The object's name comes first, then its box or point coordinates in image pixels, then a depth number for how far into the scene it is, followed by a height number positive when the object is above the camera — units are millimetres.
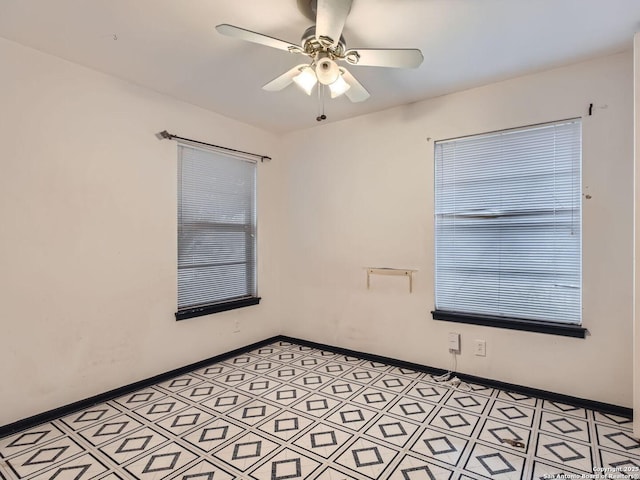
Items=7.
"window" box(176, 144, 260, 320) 3178 +70
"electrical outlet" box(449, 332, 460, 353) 2926 -854
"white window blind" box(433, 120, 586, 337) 2514 +97
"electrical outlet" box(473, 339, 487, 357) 2814 -872
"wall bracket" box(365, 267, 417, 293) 3162 -297
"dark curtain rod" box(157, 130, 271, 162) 2957 +904
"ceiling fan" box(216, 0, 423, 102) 1641 +1017
